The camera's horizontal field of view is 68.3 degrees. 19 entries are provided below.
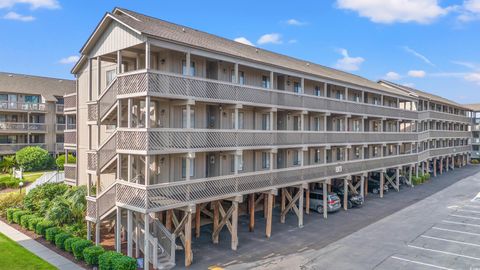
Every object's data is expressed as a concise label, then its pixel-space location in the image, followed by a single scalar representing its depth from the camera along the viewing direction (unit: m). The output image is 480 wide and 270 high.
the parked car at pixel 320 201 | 28.72
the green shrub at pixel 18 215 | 23.50
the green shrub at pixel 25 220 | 22.56
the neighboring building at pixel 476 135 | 74.25
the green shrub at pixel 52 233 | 19.61
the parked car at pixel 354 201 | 31.34
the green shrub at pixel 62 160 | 37.00
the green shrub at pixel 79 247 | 17.25
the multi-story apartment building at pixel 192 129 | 16.66
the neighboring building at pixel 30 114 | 45.65
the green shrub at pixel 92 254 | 16.39
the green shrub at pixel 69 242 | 18.00
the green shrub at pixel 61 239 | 18.77
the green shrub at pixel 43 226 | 20.82
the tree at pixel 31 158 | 40.62
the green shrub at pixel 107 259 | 15.35
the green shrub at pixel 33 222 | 21.73
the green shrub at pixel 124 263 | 15.02
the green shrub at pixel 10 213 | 24.17
